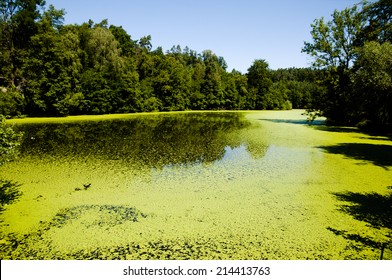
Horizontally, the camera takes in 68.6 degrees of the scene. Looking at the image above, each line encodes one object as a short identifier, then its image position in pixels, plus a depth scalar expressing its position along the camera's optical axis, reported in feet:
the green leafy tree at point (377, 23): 74.59
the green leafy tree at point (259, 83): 214.69
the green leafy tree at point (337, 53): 90.22
